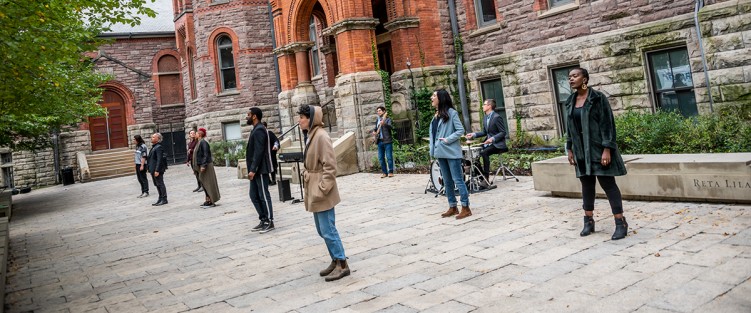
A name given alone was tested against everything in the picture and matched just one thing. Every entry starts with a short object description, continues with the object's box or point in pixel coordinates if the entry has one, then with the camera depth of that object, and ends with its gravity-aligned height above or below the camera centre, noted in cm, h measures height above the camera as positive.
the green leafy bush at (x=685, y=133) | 905 +22
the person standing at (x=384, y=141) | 1309 +110
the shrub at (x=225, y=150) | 2409 +265
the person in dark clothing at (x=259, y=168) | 780 +47
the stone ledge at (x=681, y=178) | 600 -44
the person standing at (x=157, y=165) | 1266 +118
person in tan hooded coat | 478 -3
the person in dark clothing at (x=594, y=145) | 520 +11
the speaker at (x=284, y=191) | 1111 +8
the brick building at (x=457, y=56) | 1073 +358
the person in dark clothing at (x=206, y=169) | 1098 +80
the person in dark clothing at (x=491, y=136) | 957 +63
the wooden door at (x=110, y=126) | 3021 +568
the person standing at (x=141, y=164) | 1409 +146
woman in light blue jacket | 717 +38
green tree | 638 +281
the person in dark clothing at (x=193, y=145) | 1340 +189
